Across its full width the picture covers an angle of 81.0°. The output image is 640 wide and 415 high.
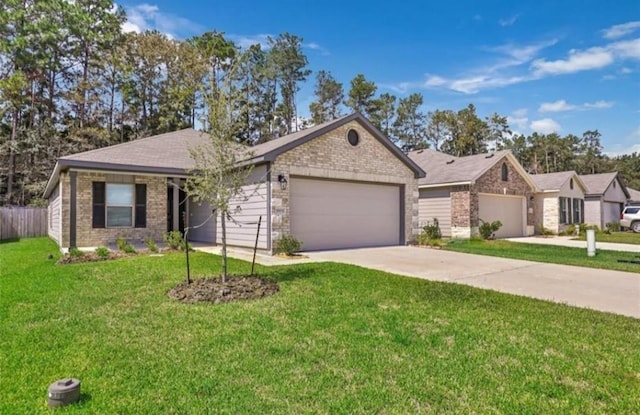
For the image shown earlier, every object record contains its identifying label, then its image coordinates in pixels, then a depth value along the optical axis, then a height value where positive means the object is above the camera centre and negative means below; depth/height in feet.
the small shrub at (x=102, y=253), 32.60 -3.73
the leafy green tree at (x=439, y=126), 142.00 +31.88
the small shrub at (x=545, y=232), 70.99 -4.45
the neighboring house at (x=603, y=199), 86.84 +2.33
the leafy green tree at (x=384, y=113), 124.26 +33.59
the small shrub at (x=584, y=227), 73.38 -3.76
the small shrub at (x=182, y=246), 38.12 -3.73
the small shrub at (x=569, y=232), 72.15 -4.55
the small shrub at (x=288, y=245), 35.27 -3.38
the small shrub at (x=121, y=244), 35.78 -3.28
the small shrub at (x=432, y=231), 49.72 -3.02
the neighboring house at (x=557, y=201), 72.79 +1.45
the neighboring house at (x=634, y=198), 101.70 +3.01
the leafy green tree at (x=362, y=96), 118.83 +36.63
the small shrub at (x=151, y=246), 36.40 -3.55
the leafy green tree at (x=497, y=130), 152.56 +32.97
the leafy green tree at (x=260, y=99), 111.96 +33.92
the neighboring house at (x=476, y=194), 57.67 +2.42
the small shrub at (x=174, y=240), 37.65 -3.05
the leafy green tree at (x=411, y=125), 136.56 +31.43
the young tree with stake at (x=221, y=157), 21.24 +3.04
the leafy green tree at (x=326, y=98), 119.96 +35.77
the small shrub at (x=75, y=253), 31.72 -3.65
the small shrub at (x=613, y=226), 83.10 -4.11
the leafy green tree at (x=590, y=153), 190.91 +29.01
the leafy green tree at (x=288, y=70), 113.80 +43.13
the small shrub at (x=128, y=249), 34.92 -3.67
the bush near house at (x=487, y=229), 56.03 -3.04
